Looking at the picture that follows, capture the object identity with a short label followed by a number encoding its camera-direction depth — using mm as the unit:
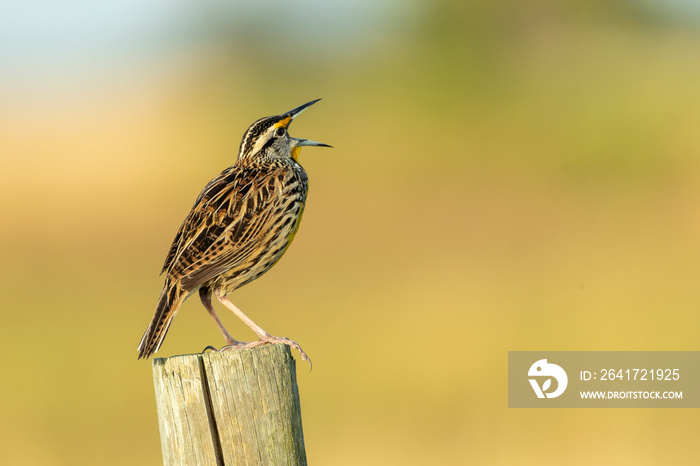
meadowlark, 8448
